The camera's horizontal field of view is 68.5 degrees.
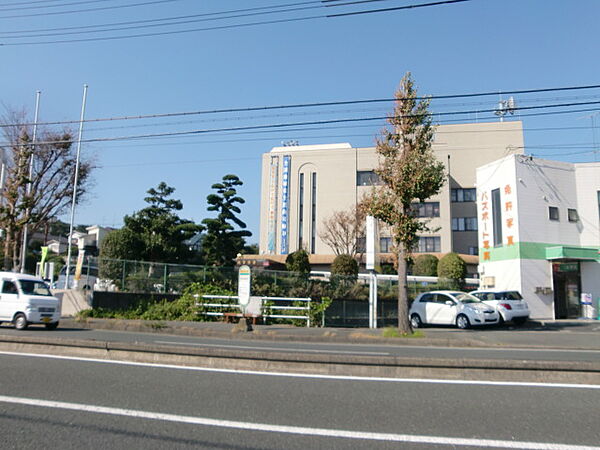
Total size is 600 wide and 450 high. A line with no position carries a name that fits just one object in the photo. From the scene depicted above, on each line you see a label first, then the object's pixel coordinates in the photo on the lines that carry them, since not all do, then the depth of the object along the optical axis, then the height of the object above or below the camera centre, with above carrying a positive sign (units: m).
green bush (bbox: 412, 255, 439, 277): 35.59 +1.25
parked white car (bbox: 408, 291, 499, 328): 17.36 -1.15
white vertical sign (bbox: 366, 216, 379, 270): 17.28 +1.43
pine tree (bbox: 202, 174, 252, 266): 31.95 +3.61
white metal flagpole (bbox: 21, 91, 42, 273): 26.91 +3.83
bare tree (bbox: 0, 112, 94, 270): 25.68 +5.82
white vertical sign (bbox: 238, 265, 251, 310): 16.42 -0.34
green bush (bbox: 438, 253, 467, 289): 30.44 +0.97
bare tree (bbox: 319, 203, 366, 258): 42.50 +4.85
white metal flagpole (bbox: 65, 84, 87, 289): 26.98 +6.10
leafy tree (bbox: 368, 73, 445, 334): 15.05 +3.67
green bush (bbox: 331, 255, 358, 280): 31.56 +1.06
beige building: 47.97 +10.59
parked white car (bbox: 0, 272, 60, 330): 15.00 -1.03
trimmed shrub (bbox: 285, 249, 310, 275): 36.16 +1.42
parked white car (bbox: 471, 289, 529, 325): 18.31 -0.87
